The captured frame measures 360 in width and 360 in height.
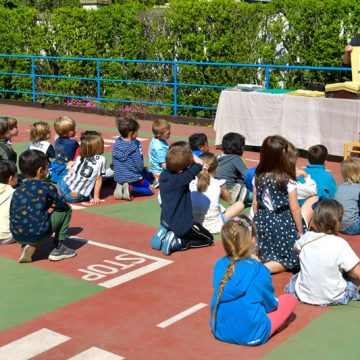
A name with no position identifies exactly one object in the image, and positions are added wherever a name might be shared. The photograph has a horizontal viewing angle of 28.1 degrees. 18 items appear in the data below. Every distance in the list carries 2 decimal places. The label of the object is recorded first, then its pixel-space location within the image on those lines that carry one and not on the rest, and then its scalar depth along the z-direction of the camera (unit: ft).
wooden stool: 36.31
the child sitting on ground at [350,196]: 25.46
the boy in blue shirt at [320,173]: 26.35
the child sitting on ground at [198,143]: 29.17
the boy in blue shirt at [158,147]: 32.86
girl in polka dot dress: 21.52
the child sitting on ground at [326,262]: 18.67
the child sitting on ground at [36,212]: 22.03
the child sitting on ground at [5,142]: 30.60
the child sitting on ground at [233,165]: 29.12
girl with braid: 16.21
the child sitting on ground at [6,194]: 24.57
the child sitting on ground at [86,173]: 30.12
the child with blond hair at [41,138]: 32.01
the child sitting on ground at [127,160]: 31.45
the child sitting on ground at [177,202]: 23.49
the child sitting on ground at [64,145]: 31.86
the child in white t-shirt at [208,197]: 25.41
